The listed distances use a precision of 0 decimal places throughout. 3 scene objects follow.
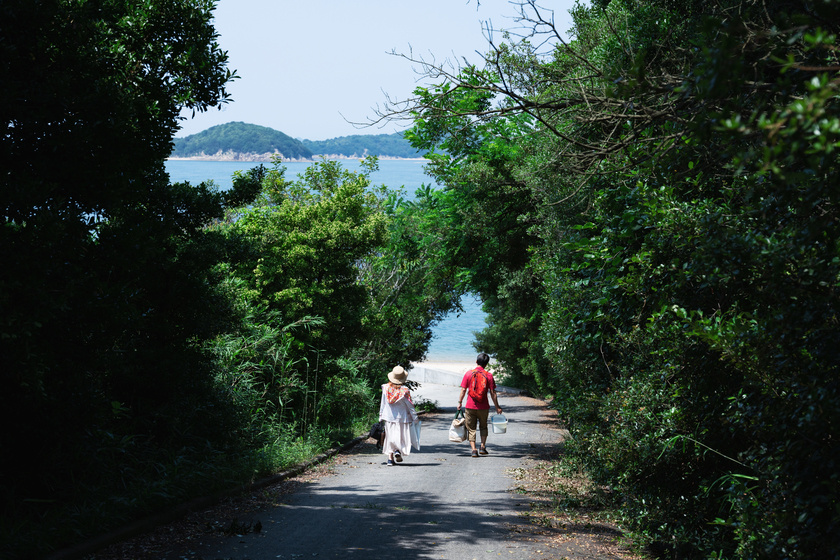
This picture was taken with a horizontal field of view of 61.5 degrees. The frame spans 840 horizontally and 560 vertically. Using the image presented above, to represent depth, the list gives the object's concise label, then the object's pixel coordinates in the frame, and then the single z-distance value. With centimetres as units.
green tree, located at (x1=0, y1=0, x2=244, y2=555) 546
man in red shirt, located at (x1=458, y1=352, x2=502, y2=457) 1327
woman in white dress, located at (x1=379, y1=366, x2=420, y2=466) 1262
